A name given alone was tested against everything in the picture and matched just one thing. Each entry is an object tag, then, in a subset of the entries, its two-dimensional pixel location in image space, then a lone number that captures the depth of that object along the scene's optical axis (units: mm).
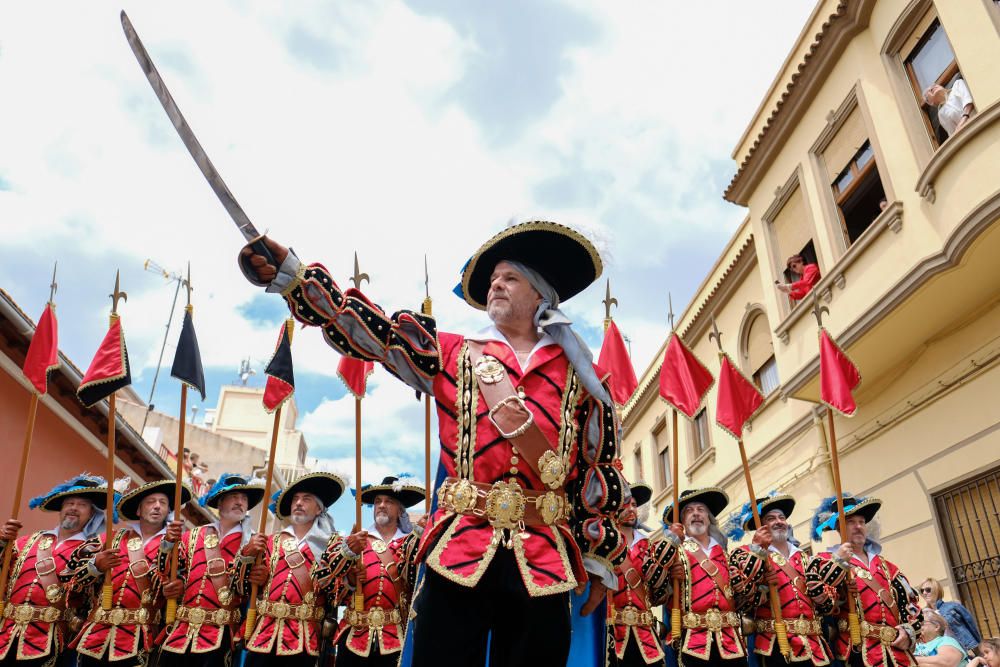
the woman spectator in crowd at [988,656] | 6230
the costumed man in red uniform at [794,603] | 6441
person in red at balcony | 11570
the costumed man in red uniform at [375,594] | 5984
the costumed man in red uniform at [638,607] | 6289
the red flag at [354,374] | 6012
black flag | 5590
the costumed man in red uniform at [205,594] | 5828
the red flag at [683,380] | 7367
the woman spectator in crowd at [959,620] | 7168
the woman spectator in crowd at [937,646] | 6637
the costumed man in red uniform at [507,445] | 2295
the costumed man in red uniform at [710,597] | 6078
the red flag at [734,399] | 7805
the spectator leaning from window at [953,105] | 8156
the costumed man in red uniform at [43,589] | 5695
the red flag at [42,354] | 6332
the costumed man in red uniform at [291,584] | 5776
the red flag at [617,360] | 8031
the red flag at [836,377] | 7773
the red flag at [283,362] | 5656
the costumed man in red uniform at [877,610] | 6484
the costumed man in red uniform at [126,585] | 5742
